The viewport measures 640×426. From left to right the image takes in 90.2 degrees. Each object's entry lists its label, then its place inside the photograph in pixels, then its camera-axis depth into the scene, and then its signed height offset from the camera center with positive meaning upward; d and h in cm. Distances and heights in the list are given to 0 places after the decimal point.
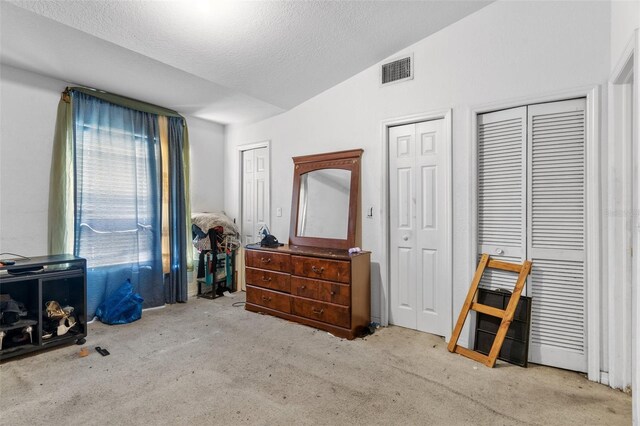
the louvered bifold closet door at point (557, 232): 234 -15
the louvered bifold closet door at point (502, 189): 254 +19
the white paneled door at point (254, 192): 442 +28
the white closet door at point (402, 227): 312 -14
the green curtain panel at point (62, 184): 314 +27
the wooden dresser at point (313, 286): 298 -76
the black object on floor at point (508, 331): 242 -92
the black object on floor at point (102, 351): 263 -117
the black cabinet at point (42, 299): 256 -79
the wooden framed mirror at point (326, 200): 339 +13
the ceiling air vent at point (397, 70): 306 +140
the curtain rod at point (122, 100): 326 +126
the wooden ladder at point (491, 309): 242 -77
